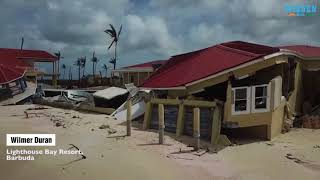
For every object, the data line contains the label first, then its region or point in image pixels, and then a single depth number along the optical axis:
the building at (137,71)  23.56
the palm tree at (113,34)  32.00
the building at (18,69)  19.80
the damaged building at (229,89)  9.52
